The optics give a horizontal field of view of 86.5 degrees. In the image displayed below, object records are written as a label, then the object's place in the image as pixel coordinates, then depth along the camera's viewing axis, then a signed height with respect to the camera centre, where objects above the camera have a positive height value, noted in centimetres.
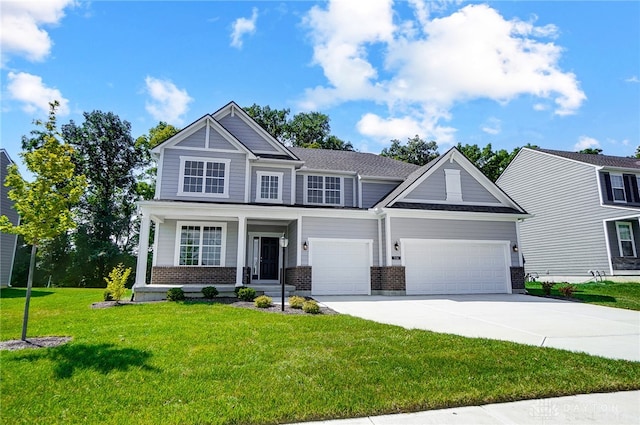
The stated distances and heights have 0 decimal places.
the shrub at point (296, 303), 989 -110
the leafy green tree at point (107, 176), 2702 +773
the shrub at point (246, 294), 1167 -99
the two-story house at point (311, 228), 1370 +156
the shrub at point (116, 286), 1139 -72
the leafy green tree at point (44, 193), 636 +136
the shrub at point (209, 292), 1202 -96
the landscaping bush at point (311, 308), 904 -113
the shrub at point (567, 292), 1315 -100
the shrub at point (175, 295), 1166 -103
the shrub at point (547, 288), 1393 -91
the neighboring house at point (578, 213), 1841 +298
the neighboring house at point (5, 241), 1903 +127
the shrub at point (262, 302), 1000 -109
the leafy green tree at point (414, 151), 3728 +1252
